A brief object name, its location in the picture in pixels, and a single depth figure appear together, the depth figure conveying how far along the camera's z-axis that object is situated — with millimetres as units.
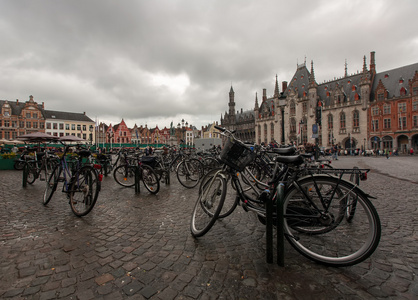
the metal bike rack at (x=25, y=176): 6731
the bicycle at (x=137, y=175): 5813
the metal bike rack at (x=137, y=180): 5966
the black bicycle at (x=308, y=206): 2119
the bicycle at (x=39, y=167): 6176
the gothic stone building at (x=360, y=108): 36938
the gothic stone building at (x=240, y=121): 79938
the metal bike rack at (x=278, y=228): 2146
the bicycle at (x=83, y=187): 3841
